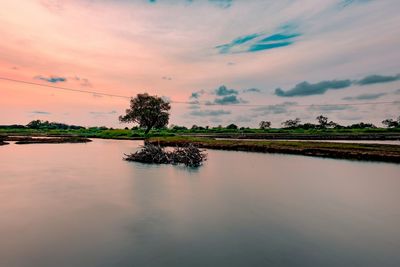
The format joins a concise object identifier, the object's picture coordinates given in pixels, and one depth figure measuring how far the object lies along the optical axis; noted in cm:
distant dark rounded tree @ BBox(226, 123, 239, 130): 14850
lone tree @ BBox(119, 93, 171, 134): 9482
